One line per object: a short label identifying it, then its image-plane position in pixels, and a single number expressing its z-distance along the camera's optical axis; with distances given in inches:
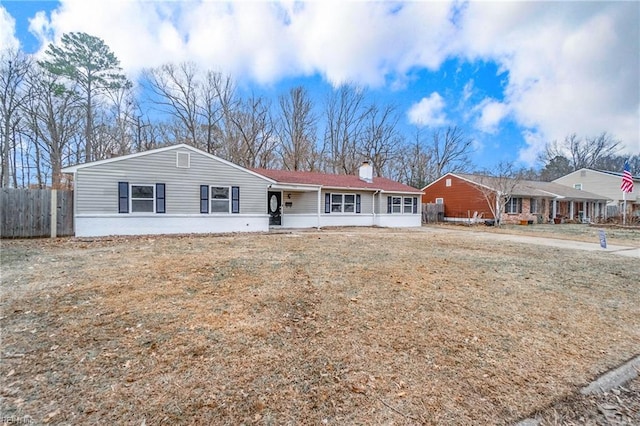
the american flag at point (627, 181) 749.3
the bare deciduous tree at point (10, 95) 719.1
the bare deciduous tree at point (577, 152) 1675.7
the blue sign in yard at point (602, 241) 427.0
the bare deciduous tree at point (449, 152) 1401.3
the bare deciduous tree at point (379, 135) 1277.1
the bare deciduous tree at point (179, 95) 1010.7
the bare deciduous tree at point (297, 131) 1154.0
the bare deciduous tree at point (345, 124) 1251.2
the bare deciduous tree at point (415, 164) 1331.2
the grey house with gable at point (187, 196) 443.2
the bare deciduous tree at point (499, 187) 859.4
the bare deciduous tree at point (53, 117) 763.4
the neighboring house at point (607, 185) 1267.2
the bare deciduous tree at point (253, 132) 1083.9
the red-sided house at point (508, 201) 933.8
